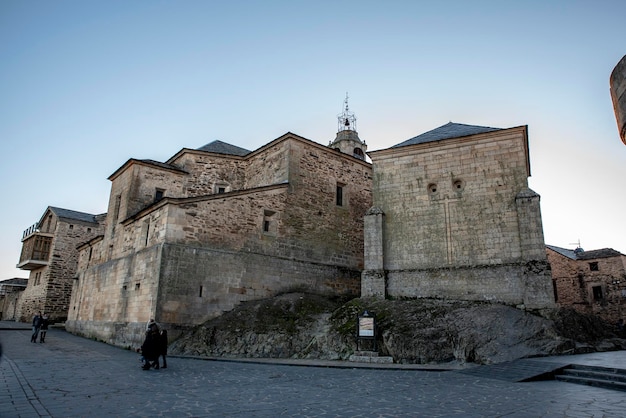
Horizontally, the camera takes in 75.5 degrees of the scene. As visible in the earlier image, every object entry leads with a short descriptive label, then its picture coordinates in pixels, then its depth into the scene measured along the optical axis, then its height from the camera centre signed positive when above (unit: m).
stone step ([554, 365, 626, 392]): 7.59 -1.09
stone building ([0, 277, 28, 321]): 35.44 +0.63
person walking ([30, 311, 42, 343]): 16.53 -0.88
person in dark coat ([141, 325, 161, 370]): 9.88 -1.00
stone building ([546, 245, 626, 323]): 27.91 +2.75
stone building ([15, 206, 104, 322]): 29.78 +3.33
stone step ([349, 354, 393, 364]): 11.46 -1.27
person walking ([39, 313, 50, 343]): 16.73 -0.92
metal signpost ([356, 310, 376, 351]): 11.97 -0.37
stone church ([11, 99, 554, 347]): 14.13 +2.96
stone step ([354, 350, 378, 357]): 11.78 -1.14
